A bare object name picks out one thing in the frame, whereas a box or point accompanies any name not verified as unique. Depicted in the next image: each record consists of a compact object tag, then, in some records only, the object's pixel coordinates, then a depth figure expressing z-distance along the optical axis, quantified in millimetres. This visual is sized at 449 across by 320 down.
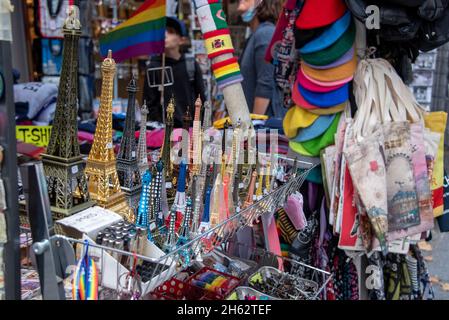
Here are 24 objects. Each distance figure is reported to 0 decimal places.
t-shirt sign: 1909
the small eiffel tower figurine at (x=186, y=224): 1028
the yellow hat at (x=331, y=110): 1779
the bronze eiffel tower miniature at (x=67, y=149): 957
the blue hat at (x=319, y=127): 1805
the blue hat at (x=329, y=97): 1746
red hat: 1659
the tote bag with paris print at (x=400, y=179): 1695
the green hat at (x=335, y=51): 1700
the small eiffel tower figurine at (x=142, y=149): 1170
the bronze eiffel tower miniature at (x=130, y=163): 1150
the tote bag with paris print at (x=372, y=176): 1661
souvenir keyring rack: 836
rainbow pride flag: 1417
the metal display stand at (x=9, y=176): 752
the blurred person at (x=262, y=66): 2721
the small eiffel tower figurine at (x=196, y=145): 1192
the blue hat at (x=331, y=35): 1673
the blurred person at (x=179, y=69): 2716
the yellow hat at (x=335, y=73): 1742
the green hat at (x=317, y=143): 1809
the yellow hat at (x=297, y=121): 1815
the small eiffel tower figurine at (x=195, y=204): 1075
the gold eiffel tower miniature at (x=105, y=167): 1076
